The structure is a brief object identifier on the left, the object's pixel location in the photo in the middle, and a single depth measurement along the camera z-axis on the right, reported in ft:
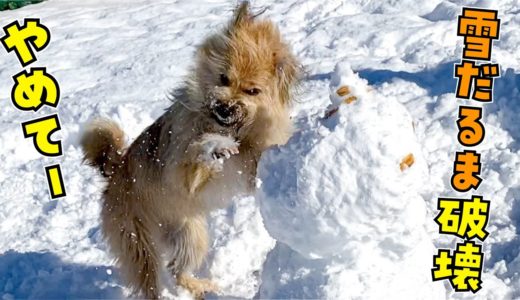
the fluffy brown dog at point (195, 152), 11.19
